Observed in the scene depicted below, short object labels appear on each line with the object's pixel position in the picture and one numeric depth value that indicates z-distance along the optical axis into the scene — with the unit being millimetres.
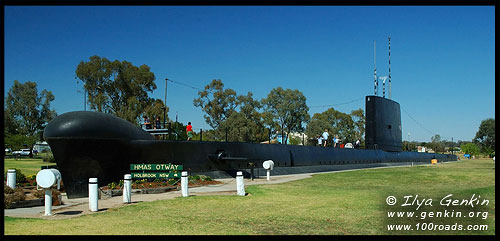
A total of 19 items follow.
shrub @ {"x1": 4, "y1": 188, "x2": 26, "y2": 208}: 11500
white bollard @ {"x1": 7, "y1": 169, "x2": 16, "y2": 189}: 15391
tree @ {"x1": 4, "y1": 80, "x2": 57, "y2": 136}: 61312
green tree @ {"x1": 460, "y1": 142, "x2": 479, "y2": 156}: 90262
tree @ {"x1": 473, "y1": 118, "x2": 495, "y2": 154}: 96131
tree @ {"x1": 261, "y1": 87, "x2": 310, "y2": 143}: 70312
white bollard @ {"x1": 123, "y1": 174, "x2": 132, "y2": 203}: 12430
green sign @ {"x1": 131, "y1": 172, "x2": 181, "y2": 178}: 15820
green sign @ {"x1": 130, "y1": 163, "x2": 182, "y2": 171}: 15938
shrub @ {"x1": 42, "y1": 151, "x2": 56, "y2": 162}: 38691
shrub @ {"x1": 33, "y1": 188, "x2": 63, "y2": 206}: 12125
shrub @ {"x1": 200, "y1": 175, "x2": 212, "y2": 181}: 18031
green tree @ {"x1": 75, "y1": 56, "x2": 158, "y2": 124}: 49438
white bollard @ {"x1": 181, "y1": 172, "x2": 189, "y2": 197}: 13445
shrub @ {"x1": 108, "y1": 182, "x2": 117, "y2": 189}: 14709
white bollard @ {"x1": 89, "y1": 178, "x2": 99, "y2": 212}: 10891
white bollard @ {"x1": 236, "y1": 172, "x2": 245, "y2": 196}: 13867
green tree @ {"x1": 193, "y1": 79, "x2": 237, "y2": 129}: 65438
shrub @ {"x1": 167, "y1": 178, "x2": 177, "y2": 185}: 16492
